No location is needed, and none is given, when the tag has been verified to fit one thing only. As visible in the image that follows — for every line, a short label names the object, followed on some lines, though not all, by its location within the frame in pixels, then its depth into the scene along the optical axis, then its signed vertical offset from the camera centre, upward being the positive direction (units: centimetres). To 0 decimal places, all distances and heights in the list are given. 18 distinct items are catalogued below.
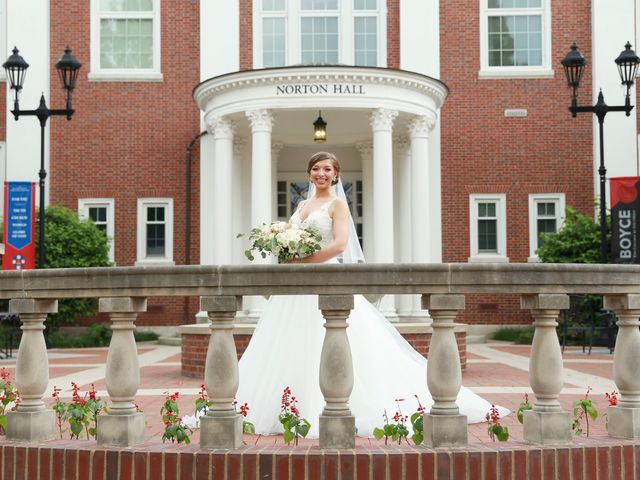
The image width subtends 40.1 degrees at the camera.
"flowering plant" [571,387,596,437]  575 -88
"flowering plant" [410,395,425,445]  539 -91
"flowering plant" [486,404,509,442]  551 -96
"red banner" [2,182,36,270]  1934 +122
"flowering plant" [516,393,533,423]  569 -85
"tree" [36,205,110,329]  2181 +84
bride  720 -66
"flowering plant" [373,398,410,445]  548 -95
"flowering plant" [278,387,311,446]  535 -90
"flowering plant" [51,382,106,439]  571 -88
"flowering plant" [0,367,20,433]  598 -83
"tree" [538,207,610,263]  2117 +86
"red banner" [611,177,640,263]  1897 +133
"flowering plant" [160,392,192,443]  552 -93
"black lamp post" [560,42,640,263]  1783 +409
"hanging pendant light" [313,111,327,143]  1948 +336
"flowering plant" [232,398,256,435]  584 -98
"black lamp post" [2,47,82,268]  1803 +414
